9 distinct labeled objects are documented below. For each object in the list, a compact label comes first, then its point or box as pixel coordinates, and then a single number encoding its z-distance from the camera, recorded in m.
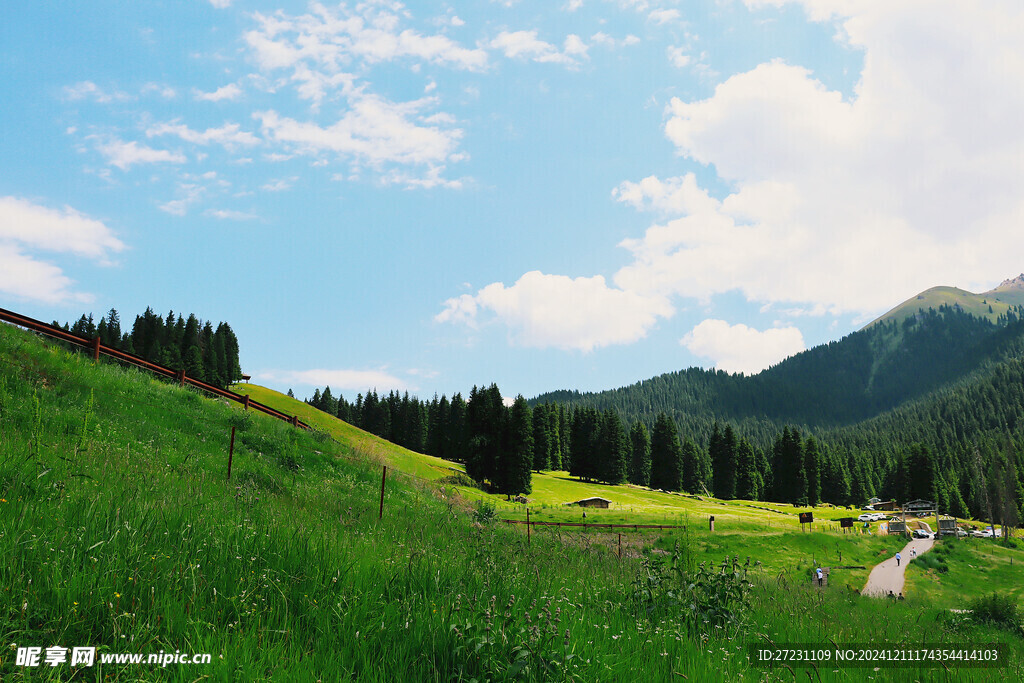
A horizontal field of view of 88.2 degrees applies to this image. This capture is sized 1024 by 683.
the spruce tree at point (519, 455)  81.04
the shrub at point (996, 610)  15.89
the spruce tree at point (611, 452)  113.12
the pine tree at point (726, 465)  124.38
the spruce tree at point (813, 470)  123.44
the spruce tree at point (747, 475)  123.81
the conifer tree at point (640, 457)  132.50
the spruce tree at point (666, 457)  119.56
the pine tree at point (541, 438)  120.00
